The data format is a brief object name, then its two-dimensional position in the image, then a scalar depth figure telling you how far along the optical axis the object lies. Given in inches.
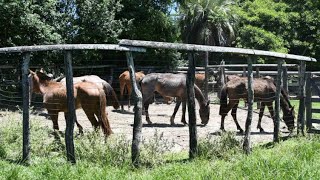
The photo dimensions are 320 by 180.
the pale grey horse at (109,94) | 352.3
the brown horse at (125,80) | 596.1
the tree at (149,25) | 766.2
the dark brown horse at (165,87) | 450.3
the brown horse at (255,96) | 381.4
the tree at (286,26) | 981.2
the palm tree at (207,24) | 1219.2
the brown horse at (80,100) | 301.7
